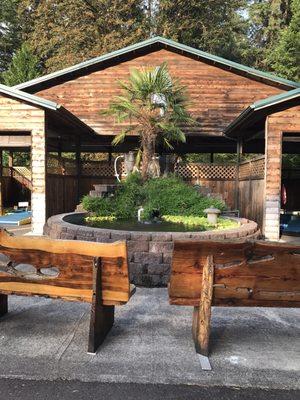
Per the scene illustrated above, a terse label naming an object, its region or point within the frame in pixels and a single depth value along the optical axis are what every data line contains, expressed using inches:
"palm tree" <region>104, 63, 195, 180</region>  376.5
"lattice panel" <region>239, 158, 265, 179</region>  407.8
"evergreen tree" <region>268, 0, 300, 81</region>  934.4
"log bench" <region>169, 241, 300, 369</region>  117.8
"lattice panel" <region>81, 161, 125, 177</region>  575.5
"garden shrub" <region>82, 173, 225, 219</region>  329.7
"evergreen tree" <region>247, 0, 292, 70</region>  1205.7
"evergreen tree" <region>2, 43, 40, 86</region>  938.7
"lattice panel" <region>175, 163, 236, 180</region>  557.0
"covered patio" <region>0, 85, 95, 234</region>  392.5
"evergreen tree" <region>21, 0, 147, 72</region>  1051.9
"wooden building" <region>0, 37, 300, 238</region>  532.7
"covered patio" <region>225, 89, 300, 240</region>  364.8
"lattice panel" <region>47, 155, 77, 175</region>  504.9
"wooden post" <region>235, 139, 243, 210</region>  511.3
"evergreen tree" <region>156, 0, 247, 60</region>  1100.5
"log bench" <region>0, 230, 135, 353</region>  120.2
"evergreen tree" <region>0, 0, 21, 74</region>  1236.5
